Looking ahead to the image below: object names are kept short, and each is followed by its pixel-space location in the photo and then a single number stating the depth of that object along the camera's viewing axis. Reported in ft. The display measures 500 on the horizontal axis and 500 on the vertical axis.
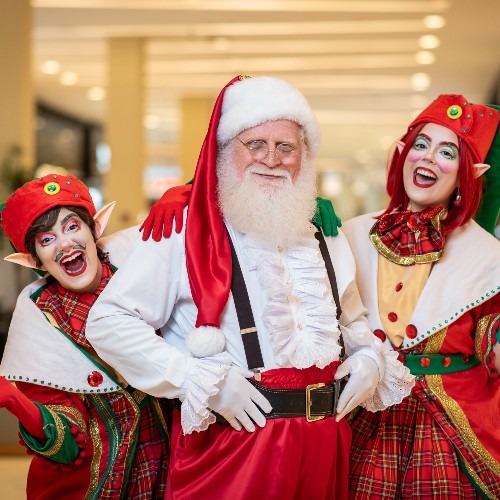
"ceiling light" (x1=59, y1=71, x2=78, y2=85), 46.09
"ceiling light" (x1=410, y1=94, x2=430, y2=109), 50.88
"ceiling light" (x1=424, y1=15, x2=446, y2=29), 32.12
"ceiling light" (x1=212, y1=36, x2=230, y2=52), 36.42
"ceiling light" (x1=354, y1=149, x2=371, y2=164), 81.14
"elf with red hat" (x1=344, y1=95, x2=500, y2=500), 9.68
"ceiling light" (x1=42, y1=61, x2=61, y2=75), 42.93
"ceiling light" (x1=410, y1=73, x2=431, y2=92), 44.14
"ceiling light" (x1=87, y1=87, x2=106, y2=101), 51.14
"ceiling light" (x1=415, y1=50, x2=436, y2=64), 38.48
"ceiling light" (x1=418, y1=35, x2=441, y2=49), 35.29
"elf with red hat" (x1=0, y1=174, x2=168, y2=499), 9.24
